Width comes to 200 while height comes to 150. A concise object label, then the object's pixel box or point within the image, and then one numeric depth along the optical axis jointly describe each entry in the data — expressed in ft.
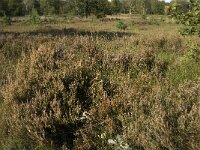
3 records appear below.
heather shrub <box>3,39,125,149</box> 9.52
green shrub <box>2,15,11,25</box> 105.69
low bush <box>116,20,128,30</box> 76.50
